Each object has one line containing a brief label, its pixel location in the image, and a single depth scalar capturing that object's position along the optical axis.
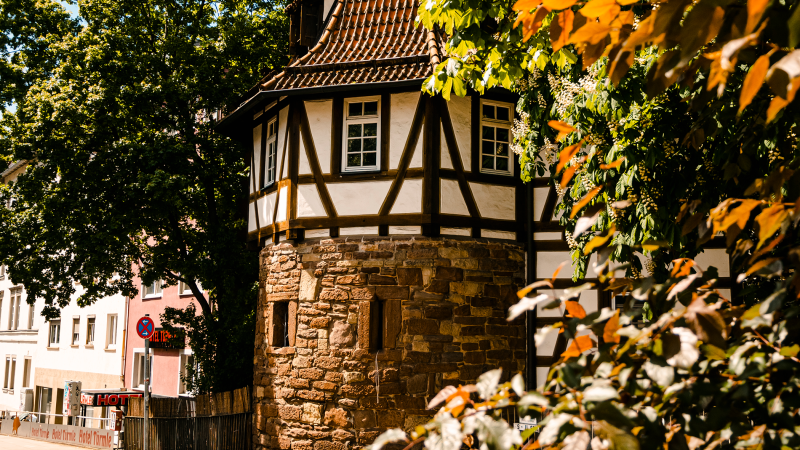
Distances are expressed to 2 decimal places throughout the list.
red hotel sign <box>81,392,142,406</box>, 20.44
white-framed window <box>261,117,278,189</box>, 12.68
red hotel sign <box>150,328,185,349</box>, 21.69
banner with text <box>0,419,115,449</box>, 16.75
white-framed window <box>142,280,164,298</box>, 24.17
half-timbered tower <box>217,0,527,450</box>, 10.62
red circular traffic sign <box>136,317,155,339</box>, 14.27
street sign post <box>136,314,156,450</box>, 14.19
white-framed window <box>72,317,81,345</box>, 29.75
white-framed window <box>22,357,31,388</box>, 34.38
